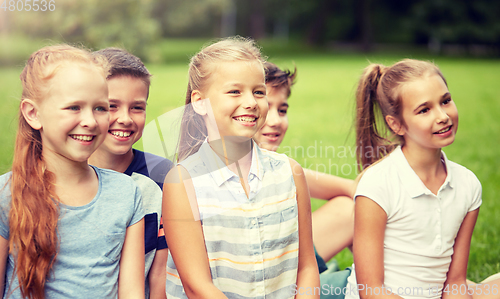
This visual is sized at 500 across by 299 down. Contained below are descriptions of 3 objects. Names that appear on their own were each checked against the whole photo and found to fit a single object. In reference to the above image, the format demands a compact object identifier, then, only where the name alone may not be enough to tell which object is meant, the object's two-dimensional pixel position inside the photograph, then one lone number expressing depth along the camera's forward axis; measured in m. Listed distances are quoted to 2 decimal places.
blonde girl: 1.63
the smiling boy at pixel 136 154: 1.88
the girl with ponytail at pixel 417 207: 1.92
